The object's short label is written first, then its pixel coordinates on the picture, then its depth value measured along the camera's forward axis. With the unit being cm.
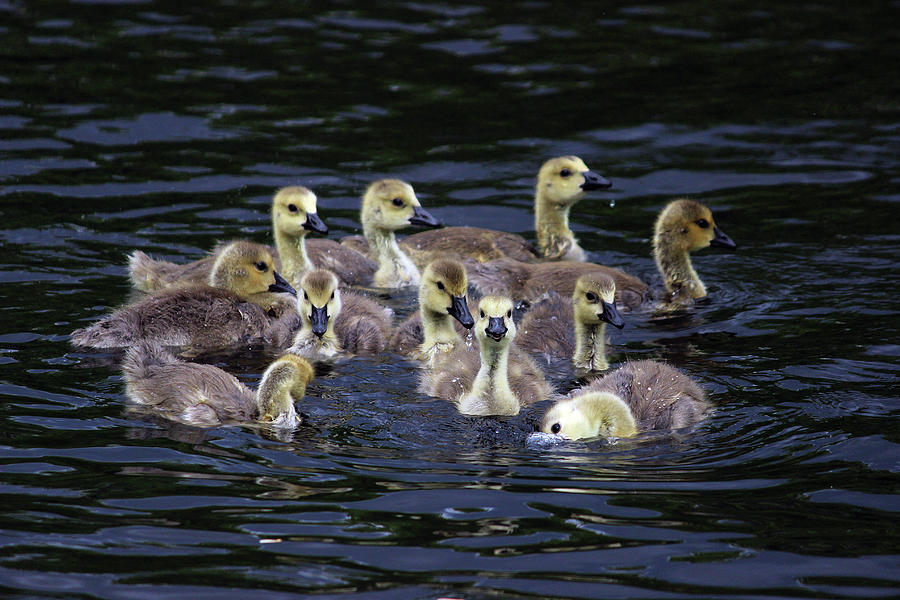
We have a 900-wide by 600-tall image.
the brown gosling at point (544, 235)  2187
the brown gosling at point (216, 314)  1762
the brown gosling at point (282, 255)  2031
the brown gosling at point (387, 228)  2211
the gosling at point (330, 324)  1762
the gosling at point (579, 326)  1744
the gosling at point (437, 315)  1762
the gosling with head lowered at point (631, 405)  1431
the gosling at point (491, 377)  1537
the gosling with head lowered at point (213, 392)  1484
